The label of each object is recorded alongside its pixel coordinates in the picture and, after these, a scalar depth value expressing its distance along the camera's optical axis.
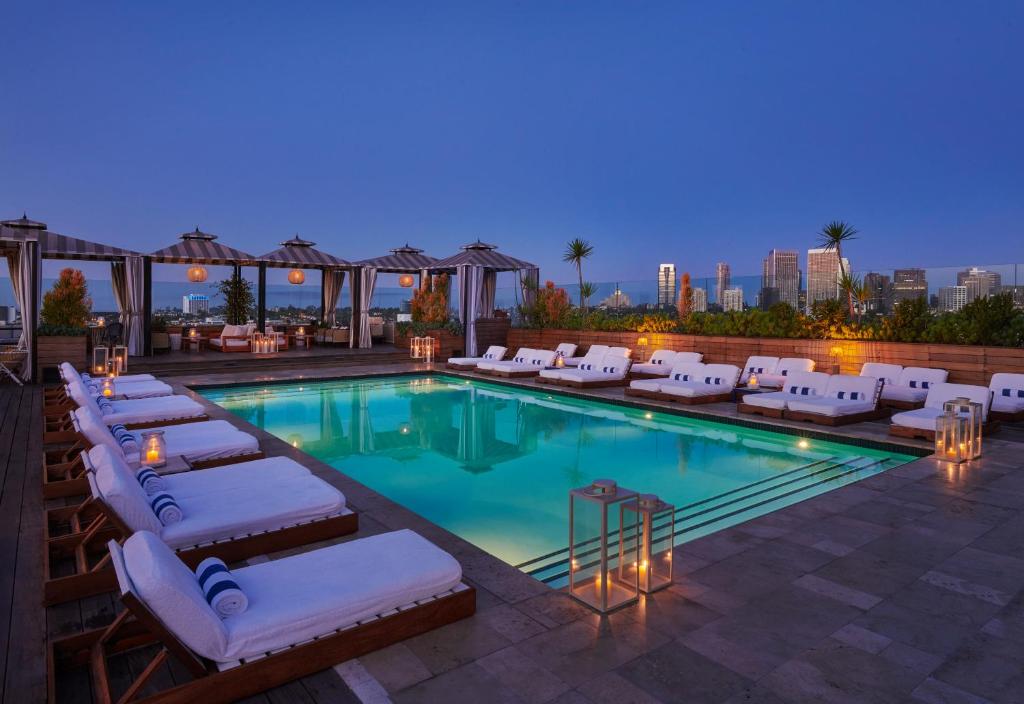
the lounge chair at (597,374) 10.47
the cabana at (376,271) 15.88
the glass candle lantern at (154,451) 4.52
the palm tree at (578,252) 19.47
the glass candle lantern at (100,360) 10.49
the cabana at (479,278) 14.94
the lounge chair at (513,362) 11.90
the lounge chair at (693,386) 9.01
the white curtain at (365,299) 15.83
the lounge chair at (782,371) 9.41
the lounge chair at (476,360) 12.61
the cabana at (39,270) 10.56
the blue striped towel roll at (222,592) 2.32
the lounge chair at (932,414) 6.48
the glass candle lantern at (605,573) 2.87
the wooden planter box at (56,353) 10.60
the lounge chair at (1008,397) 7.09
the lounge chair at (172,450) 4.27
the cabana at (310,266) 15.48
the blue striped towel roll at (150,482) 3.62
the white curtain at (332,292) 17.98
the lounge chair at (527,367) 11.66
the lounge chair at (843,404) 7.38
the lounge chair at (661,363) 10.67
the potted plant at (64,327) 10.64
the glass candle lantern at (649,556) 2.94
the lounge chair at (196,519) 2.90
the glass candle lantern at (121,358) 10.58
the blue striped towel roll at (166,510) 3.23
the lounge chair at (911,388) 7.98
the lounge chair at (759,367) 9.79
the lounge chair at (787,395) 7.87
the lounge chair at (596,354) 11.30
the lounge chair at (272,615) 2.11
